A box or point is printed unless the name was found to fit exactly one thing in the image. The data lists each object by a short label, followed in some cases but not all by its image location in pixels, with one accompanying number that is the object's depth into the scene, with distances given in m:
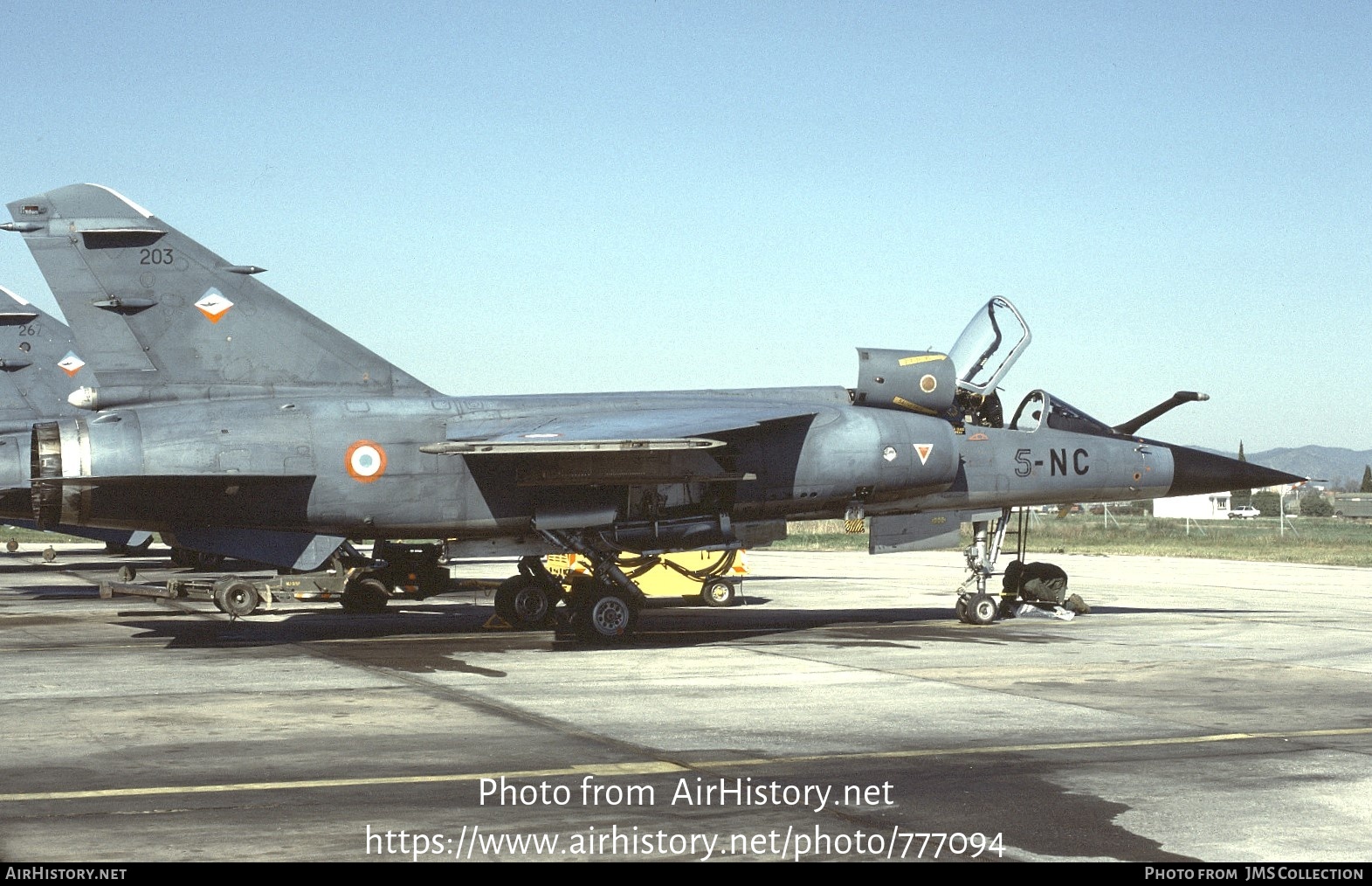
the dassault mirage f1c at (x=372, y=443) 15.11
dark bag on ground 20.08
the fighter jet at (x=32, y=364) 25.56
